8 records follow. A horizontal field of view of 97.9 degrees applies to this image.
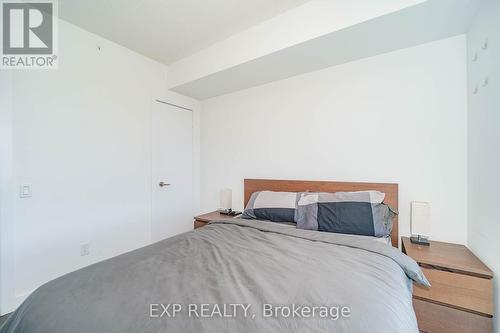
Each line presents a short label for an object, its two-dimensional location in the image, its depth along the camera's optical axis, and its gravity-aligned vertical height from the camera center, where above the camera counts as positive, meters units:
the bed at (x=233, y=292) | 0.76 -0.53
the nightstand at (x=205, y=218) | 2.50 -0.62
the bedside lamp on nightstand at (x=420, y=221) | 1.72 -0.44
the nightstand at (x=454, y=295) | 1.30 -0.81
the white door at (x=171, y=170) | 2.81 -0.07
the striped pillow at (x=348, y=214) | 1.71 -0.40
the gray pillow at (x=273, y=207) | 2.12 -0.42
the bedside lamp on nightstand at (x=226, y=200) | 2.84 -0.46
